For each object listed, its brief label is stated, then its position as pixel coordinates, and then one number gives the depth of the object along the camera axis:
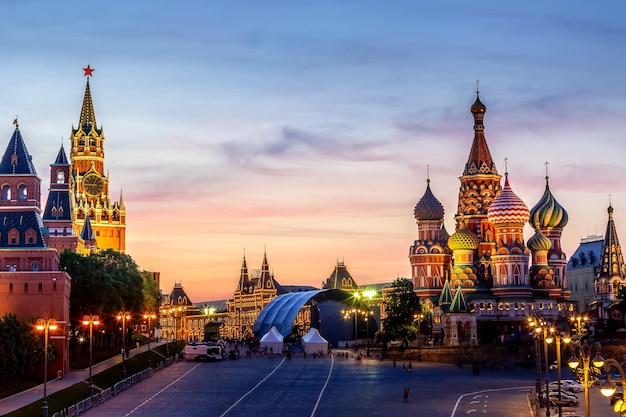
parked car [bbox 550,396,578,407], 78.74
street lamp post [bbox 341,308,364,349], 168.93
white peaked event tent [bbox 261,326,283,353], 150.00
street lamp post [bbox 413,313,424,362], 140.25
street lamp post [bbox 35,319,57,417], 65.12
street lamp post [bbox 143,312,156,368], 162.10
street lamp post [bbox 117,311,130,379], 96.75
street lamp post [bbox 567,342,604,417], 36.74
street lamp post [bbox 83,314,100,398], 79.12
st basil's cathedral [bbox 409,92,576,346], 155.50
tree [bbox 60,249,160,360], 115.88
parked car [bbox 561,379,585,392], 92.32
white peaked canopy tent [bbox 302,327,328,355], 144.25
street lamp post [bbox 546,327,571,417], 61.84
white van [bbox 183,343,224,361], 126.94
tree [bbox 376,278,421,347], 142.62
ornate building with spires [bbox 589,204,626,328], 165.75
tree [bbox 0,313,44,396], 81.94
